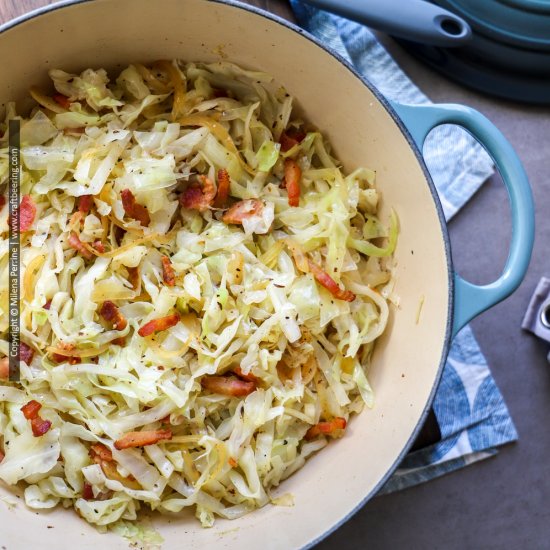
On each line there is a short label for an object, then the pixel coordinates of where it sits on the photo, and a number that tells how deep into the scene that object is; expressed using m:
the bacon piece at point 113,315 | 0.57
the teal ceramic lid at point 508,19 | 0.69
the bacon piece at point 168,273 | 0.57
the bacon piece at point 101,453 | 0.56
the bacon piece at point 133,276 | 0.57
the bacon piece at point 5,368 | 0.56
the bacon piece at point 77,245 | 0.57
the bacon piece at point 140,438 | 0.56
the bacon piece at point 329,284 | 0.58
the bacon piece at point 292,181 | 0.59
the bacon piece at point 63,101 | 0.59
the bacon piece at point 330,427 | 0.59
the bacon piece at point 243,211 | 0.59
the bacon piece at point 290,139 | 0.60
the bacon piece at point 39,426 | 0.56
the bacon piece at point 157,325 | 0.56
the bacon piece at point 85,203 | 0.57
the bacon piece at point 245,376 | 0.57
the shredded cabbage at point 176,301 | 0.56
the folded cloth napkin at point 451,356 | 0.69
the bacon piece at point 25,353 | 0.56
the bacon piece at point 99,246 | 0.57
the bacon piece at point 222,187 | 0.59
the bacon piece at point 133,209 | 0.57
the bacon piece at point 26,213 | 0.57
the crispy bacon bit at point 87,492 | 0.57
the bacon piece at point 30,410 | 0.56
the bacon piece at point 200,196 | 0.58
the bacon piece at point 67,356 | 0.56
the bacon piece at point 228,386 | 0.57
